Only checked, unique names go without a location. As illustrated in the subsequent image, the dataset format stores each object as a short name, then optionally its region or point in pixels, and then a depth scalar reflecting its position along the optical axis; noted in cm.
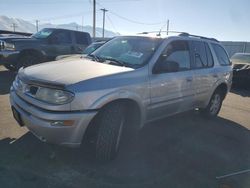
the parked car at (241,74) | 735
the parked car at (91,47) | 669
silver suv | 218
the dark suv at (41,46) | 622
